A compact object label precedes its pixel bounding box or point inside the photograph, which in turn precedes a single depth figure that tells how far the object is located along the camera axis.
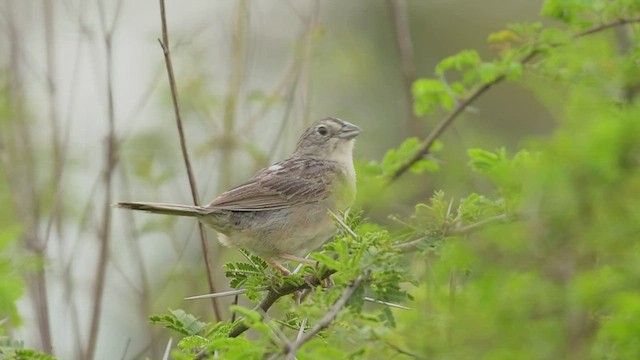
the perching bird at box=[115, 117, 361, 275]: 11.41
